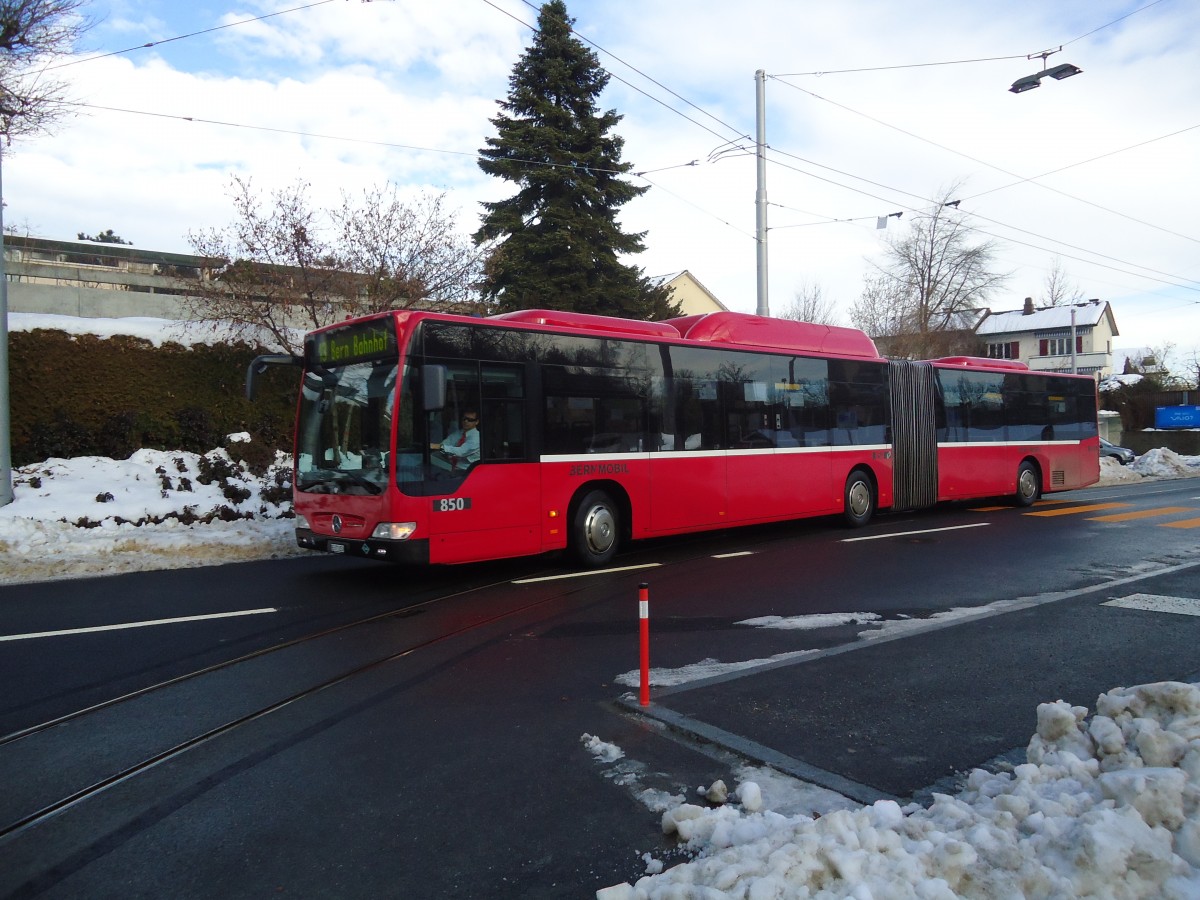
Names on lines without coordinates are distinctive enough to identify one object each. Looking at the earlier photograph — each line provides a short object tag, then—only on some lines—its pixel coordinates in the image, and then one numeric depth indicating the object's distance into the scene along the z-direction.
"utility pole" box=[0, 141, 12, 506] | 13.02
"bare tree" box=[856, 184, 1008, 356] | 45.28
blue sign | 43.00
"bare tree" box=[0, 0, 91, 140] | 13.70
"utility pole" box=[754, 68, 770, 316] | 20.02
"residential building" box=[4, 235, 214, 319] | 18.42
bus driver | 9.41
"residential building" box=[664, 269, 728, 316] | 51.44
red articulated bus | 9.31
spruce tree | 26.05
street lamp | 15.90
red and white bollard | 5.38
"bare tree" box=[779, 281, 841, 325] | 45.65
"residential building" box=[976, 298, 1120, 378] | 75.06
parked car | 35.56
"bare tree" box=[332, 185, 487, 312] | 19.11
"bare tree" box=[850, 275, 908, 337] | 44.28
